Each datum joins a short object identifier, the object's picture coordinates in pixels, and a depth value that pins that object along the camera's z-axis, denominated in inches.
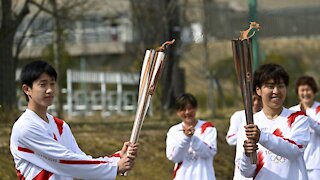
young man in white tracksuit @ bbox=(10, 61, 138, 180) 382.5
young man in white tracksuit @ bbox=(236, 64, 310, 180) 426.0
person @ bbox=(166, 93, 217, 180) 611.7
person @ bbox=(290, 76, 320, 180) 646.9
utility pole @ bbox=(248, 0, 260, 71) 1040.5
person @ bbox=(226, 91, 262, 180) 617.1
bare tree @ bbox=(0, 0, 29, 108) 977.7
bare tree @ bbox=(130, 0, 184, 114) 1228.8
